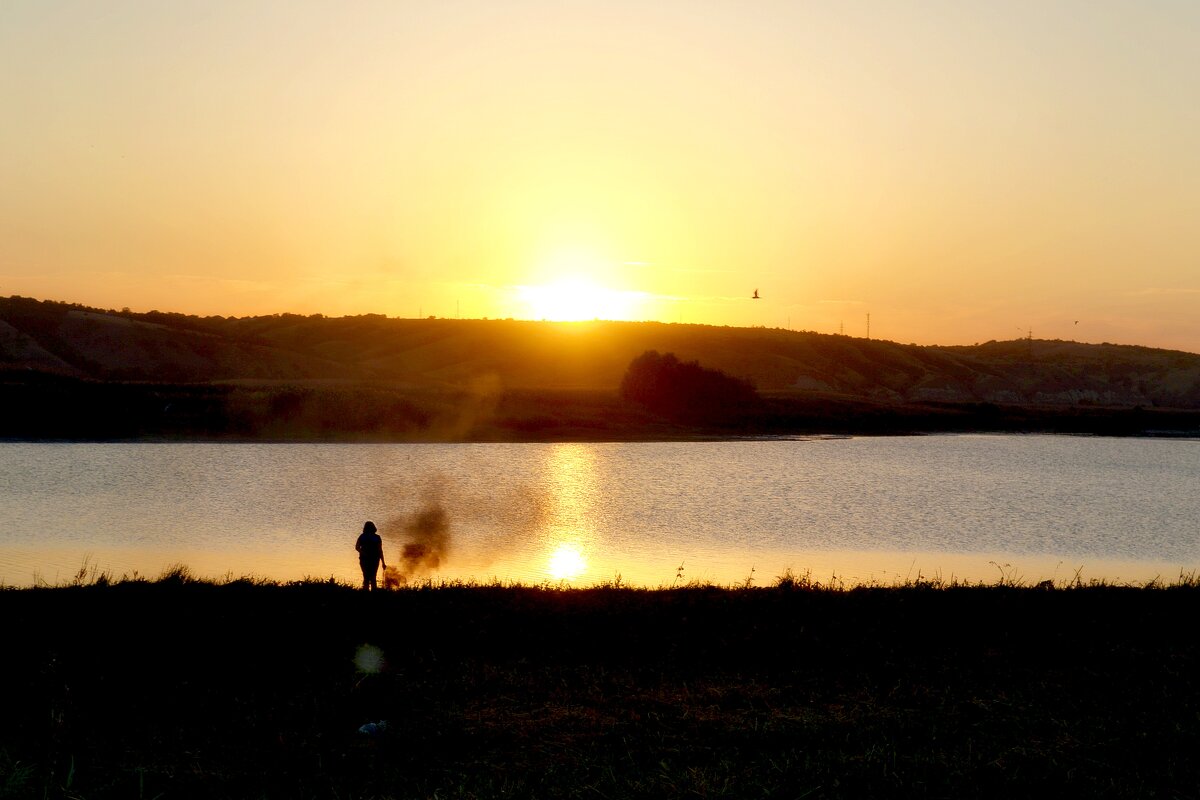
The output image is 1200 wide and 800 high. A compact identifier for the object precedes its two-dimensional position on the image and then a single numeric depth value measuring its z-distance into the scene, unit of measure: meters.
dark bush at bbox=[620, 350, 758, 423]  112.25
